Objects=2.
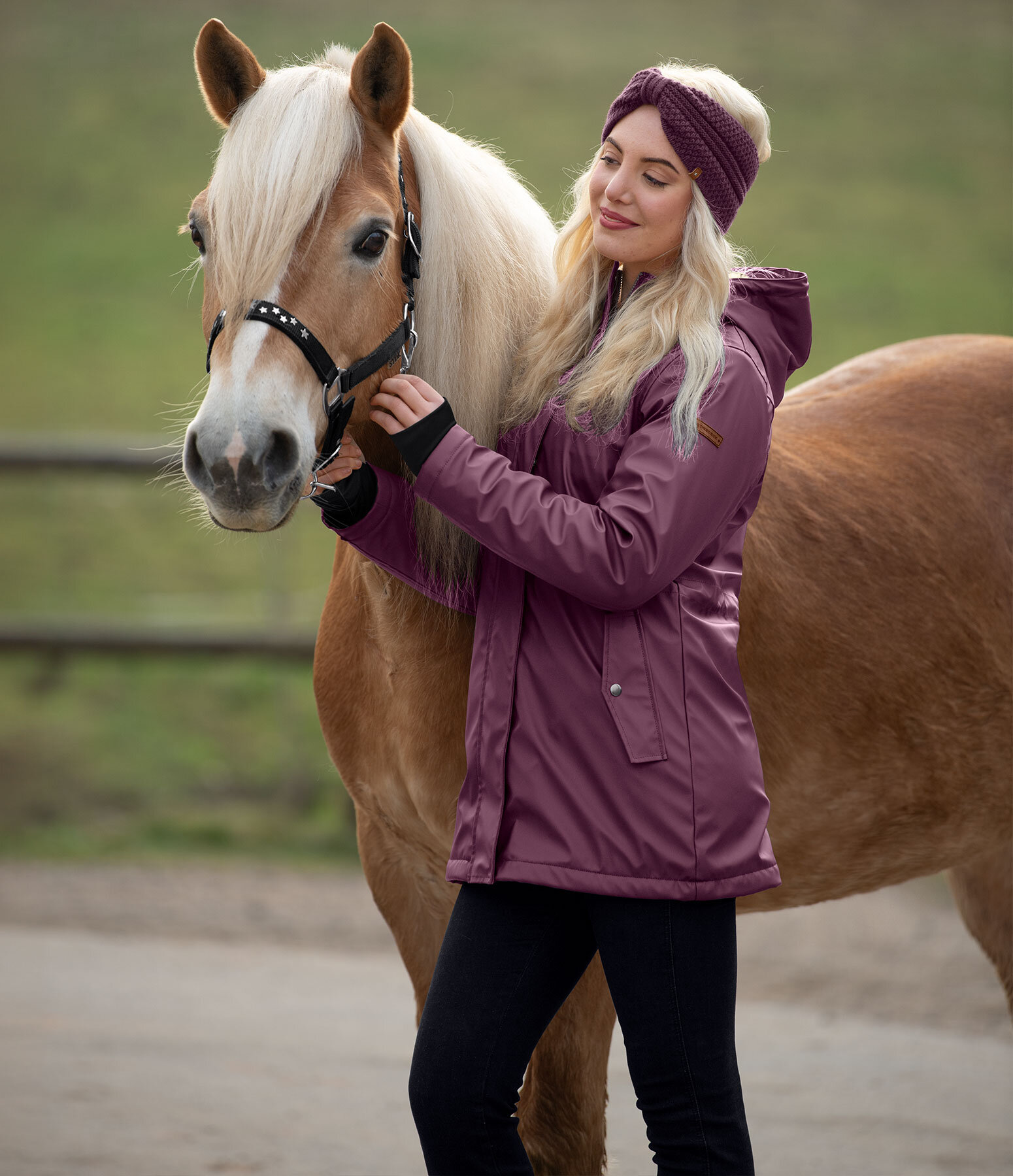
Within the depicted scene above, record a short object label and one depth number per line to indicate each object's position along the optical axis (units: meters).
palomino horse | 6.39
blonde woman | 6.30
